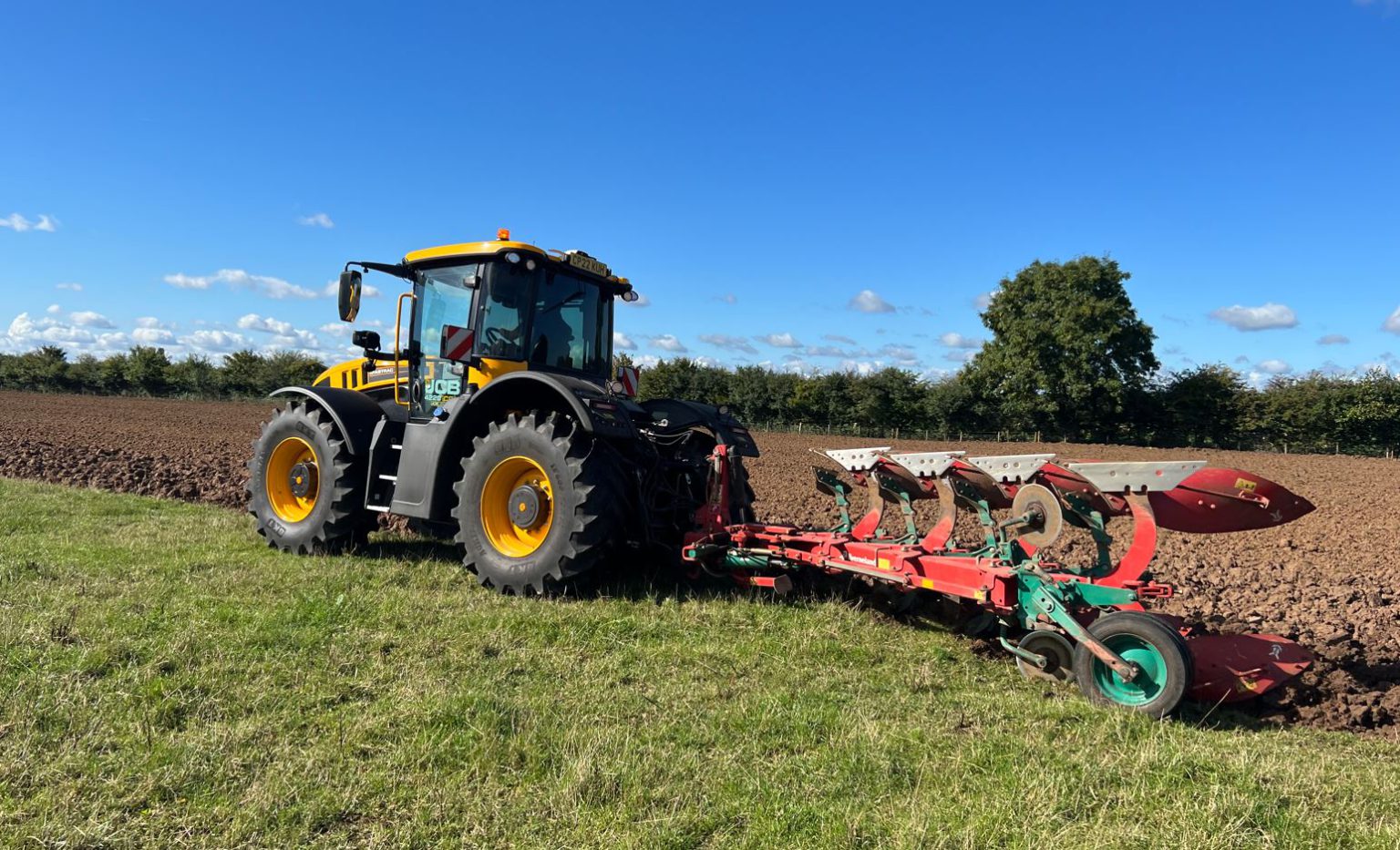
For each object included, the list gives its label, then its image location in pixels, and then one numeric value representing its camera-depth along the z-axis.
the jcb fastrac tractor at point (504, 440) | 5.68
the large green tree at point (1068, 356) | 46.28
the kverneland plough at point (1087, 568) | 3.98
